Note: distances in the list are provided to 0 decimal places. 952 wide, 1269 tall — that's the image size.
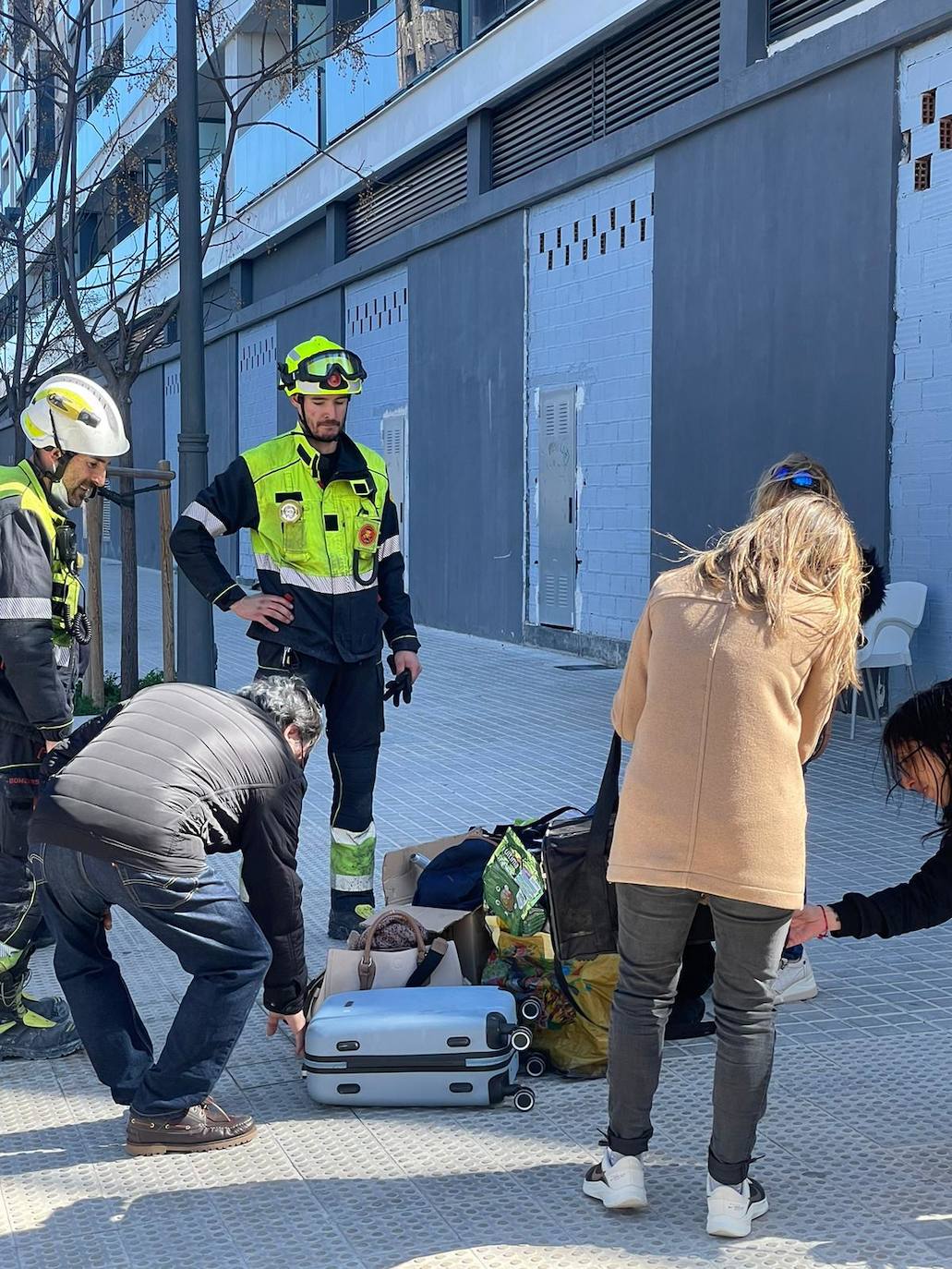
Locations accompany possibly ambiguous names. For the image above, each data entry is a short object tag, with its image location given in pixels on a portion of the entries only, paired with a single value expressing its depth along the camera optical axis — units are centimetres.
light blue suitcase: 388
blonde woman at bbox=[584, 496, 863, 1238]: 305
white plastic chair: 880
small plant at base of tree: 1068
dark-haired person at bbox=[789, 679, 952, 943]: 325
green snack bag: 434
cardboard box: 454
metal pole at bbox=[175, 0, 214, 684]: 959
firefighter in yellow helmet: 541
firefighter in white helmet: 425
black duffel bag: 362
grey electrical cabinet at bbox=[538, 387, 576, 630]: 1390
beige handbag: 428
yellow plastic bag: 415
